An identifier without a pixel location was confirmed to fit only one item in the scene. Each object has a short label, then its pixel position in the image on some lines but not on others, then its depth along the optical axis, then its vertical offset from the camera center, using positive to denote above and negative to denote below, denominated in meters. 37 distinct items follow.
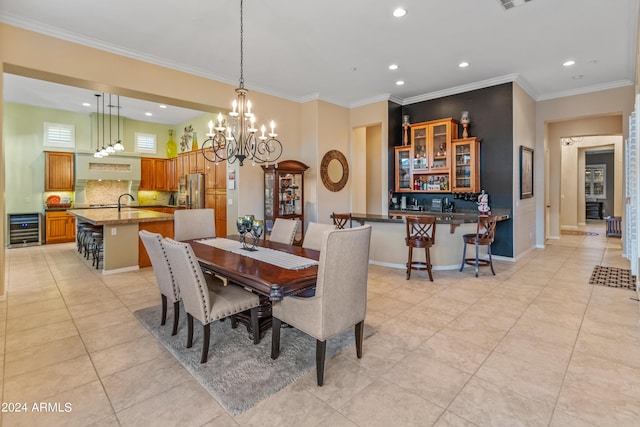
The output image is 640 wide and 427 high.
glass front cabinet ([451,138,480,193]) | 5.73 +0.74
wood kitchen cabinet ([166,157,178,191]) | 8.78 +0.92
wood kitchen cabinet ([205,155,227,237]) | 6.65 +0.33
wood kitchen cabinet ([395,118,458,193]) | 5.96 +0.93
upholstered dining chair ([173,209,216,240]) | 3.86 -0.22
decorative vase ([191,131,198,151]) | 7.87 +1.62
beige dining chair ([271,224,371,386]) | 2.03 -0.61
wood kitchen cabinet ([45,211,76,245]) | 7.39 -0.49
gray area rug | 2.03 -1.16
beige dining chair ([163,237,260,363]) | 2.25 -0.71
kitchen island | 4.86 -0.45
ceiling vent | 3.24 +2.08
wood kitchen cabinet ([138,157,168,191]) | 8.76 +0.90
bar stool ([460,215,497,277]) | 4.60 -0.45
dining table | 2.10 -0.46
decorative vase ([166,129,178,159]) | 9.03 +1.63
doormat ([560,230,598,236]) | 8.76 -0.77
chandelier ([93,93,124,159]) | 6.53 +1.58
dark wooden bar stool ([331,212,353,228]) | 5.18 -0.20
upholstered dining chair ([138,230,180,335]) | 2.65 -0.55
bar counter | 4.97 -0.55
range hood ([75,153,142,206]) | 7.58 +0.91
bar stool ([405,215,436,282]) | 4.41 -0.42
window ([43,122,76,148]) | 7.47 +1.71
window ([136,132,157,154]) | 8.69 +1.77
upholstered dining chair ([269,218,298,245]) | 3.63 -0.29
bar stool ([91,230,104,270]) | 5.14 -0.65
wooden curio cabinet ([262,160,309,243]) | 5.66 +0.26
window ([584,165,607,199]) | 12.43 +0.95
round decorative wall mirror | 6.40 +0.74
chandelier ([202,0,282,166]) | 3.09 +0.80
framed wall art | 5.76 +0.64
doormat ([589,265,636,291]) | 4.20 -1.02
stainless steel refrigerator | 7.32 +0.38
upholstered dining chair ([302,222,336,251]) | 3.30 -0.31
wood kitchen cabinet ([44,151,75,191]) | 7.32 +0.84
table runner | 2.49 -0.43
